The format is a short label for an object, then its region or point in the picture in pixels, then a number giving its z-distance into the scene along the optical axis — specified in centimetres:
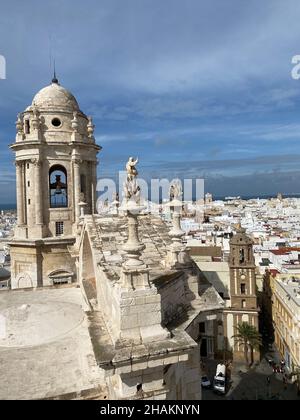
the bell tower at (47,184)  1736
